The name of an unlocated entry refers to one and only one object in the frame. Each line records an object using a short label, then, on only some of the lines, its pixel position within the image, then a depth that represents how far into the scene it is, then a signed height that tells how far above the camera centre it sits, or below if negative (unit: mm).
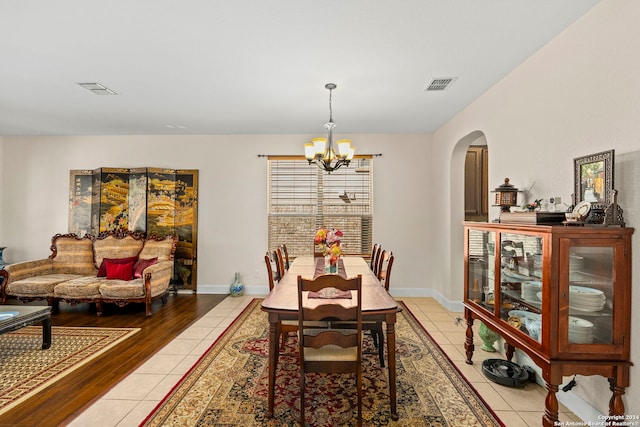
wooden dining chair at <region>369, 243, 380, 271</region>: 3610 -486
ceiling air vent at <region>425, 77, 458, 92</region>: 3104 +1418
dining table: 2033 -676
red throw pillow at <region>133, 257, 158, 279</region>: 4563 -831
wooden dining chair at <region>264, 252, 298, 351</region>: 2615 -1005
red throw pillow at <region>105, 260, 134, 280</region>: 4488 -904
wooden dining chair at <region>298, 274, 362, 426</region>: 1900 -821
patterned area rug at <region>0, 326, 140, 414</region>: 2434 -1444
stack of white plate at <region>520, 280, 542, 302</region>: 1960 -508
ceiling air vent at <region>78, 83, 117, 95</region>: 3290 +1392
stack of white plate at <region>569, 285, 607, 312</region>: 1767 -488
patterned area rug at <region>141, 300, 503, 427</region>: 2064 -1418
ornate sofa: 4176 -928
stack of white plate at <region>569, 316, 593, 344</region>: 1749 -676
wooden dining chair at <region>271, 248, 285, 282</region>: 3170 -540
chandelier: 3225 +692
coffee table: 2768 -1055
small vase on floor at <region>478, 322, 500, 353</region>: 3064 -1257
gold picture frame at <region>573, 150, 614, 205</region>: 1847 +262
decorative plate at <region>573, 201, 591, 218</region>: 1853 +51
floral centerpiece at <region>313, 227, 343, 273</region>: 3023 -339
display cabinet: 1724 -527
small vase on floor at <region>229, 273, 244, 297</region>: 5164 -1321
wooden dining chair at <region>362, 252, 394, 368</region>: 2596 -982
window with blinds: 5277 +192
